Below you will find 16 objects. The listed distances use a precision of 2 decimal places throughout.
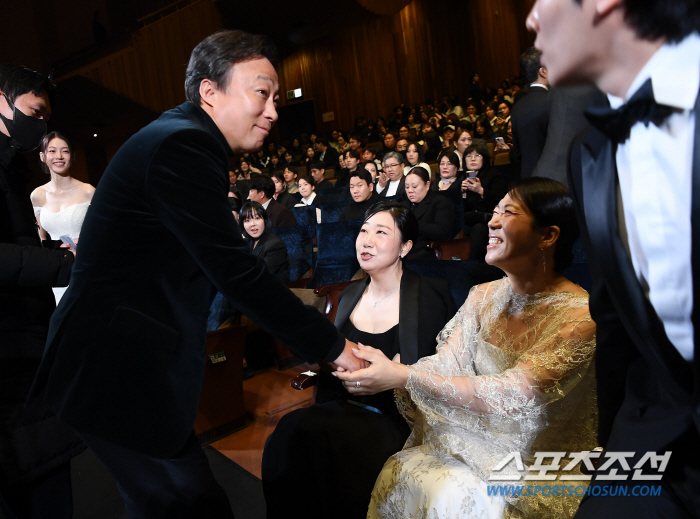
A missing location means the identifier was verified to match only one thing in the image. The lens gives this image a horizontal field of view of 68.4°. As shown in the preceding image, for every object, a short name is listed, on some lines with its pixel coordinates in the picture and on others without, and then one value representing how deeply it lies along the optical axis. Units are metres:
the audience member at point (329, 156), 10.48
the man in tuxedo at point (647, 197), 0.57
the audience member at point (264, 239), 3.99
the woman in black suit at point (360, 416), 1.70
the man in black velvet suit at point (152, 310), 1.09
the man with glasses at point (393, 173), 5.47
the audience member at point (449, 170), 5.07
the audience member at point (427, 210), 4.12
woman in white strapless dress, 2.89
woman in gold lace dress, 1.29
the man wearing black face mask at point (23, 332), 1.57
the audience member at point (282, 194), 7.02
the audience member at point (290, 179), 7.94
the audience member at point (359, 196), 4.98
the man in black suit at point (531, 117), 2.38
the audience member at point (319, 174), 7.75
